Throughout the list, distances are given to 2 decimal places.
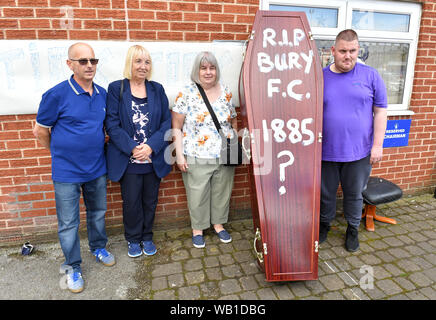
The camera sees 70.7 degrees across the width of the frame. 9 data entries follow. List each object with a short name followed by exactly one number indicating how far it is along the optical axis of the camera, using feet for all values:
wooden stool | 10.76
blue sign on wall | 12.28
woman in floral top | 8.82
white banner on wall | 8.57
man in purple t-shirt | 8.49
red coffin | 7.89
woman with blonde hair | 8.05
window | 10.92
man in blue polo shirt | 7.16
